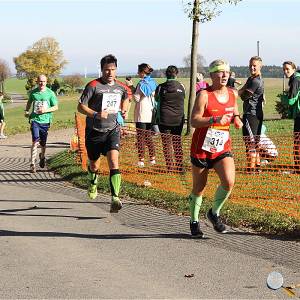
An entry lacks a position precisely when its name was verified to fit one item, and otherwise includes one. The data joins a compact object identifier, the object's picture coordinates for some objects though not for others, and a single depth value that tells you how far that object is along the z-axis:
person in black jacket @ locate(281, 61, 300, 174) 11.05
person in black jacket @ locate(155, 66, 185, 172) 11.61
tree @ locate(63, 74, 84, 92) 107.13
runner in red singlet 6.76
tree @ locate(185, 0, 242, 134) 17.06
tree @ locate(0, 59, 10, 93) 125.56
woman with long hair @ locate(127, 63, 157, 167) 12.89
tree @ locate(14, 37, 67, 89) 100.94
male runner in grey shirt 8.27
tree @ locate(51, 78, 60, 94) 91.00
